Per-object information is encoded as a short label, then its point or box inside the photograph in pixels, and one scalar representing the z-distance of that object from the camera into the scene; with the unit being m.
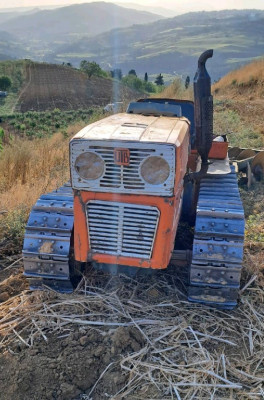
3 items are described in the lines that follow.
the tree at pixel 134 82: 53.66
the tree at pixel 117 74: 57.84
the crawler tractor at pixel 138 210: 3.35
